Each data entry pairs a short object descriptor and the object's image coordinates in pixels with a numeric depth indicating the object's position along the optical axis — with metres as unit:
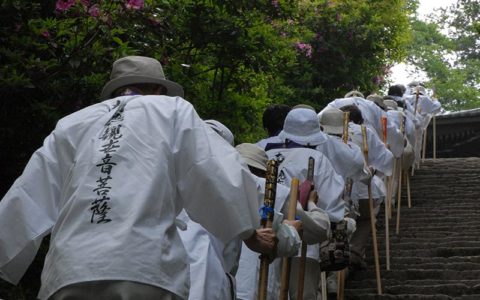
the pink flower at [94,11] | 7.74
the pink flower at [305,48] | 16.97
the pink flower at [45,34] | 7.47
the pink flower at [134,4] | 7.93
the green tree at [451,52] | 36.34
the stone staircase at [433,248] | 10.22
